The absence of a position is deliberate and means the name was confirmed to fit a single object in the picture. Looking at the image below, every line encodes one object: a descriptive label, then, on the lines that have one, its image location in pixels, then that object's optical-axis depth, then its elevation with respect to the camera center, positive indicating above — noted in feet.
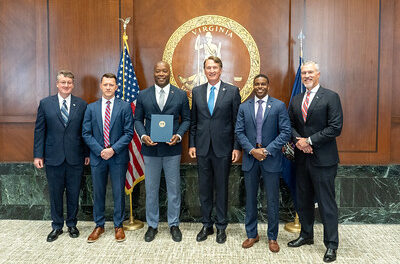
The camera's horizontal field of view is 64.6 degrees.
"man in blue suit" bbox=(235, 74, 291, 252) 9.94 -0.68
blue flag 11.87 -1.73
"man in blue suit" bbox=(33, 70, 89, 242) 10.94 -0.91
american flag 12.16 +0.90
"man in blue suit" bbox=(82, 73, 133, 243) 10.84 -0.71
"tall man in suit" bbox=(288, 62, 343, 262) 9.51 -0.59
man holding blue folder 10.84 -0.85
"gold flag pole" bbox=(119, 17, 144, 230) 12.14 -3.85
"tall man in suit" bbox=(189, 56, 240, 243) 10.59 -0.56
